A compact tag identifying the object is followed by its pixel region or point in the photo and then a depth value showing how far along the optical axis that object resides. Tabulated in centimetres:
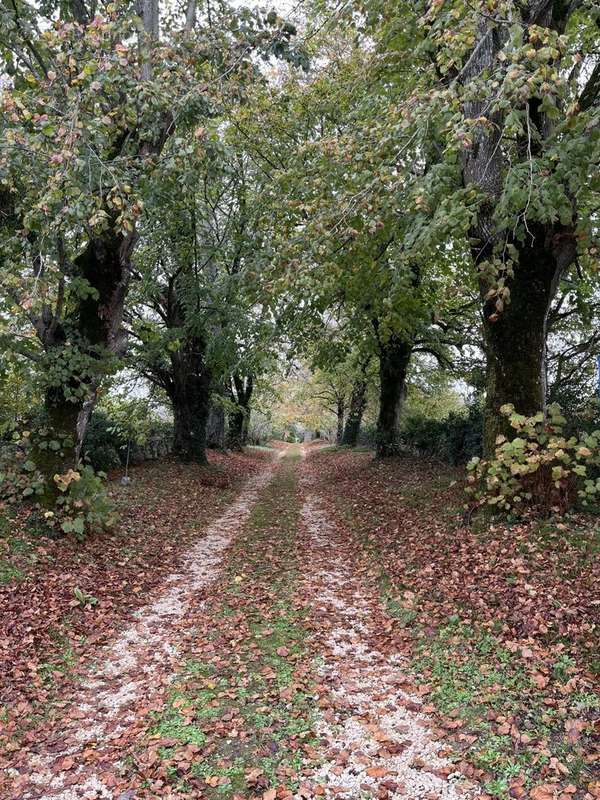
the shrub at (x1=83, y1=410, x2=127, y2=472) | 1617
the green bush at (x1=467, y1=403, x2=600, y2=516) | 661
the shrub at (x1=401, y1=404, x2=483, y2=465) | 1702
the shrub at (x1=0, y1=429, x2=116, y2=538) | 826
